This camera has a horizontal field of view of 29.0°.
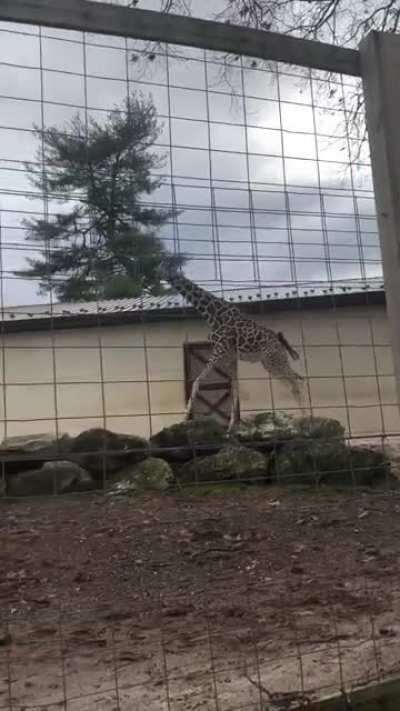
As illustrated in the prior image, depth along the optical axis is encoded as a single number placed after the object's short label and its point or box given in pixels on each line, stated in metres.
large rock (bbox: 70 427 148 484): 7.72
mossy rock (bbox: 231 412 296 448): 8.41
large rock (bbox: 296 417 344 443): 7.34
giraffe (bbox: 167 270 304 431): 9.72
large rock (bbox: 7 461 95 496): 7.55
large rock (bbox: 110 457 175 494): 7.78
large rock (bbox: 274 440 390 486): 7.53
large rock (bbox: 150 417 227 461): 8.24
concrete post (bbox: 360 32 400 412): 3.38
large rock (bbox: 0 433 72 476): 7.88
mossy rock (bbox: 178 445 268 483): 7.87
